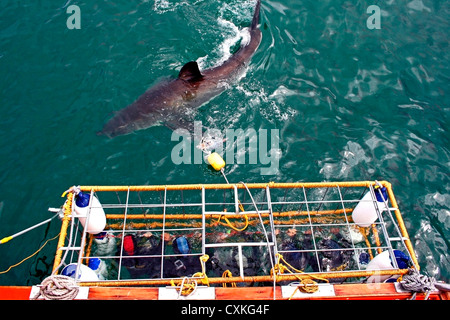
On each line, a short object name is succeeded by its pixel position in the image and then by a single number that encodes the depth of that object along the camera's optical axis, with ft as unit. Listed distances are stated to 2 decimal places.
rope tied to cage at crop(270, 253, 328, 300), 17.51
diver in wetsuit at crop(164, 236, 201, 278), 22.52
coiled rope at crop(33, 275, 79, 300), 16.46
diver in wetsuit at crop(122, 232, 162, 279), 22.95
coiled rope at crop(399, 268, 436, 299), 17.47
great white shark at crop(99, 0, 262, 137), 32.55
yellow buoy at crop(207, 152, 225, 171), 25.93
